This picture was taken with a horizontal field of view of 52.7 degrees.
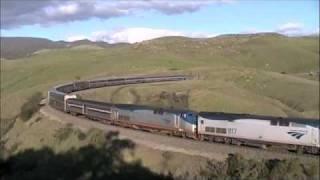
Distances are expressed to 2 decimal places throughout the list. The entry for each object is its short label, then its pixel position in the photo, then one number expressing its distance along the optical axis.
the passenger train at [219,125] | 23.88
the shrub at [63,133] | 33.88
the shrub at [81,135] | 31.86
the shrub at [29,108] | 47.82
